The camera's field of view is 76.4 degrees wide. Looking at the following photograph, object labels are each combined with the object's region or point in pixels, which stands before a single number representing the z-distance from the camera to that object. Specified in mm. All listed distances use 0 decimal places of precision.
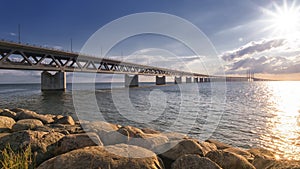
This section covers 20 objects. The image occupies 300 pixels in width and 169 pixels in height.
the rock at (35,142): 4789
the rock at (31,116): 10877
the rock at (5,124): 7796
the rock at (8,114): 12125
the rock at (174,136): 7064
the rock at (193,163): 4105
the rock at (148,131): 9297
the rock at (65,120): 9919
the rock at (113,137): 5906
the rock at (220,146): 8047
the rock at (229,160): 4775
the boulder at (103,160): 3740
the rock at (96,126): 7402
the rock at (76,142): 4914
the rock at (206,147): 5926
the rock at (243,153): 6497
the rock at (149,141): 5723
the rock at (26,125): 7891
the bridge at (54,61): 44594
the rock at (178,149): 5379
